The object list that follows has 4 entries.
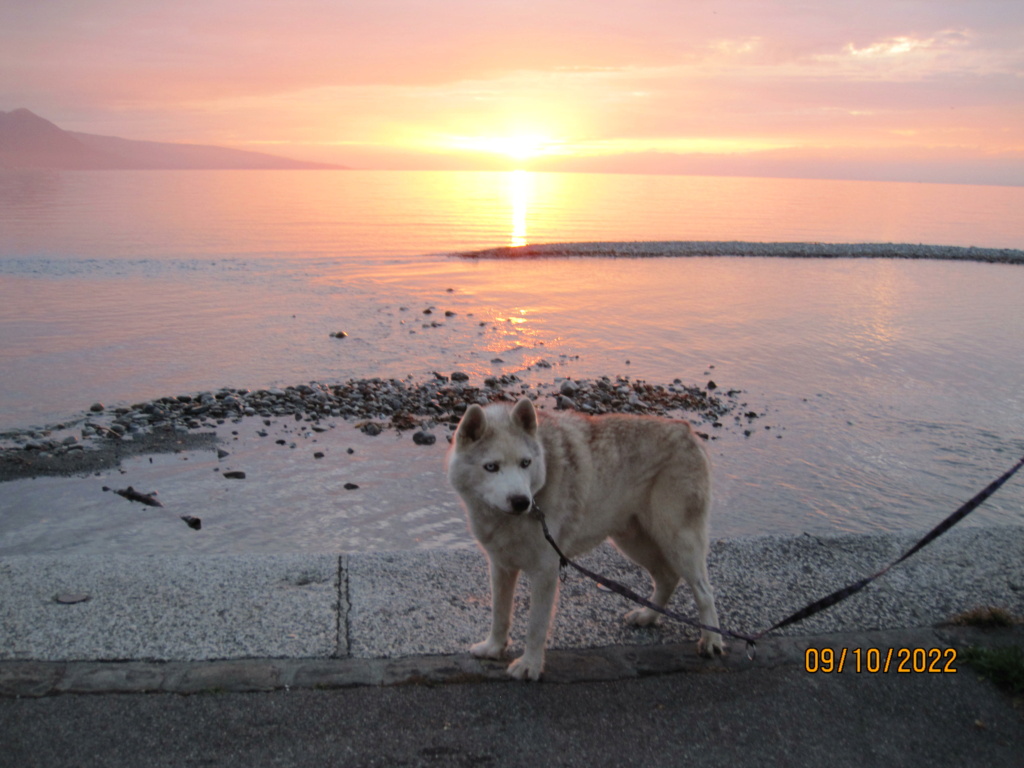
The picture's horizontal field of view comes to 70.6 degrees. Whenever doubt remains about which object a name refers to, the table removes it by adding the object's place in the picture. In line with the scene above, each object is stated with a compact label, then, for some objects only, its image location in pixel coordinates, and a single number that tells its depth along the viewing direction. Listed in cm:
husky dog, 386
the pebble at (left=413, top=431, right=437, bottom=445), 1034
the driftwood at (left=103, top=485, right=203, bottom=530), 797
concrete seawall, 406
